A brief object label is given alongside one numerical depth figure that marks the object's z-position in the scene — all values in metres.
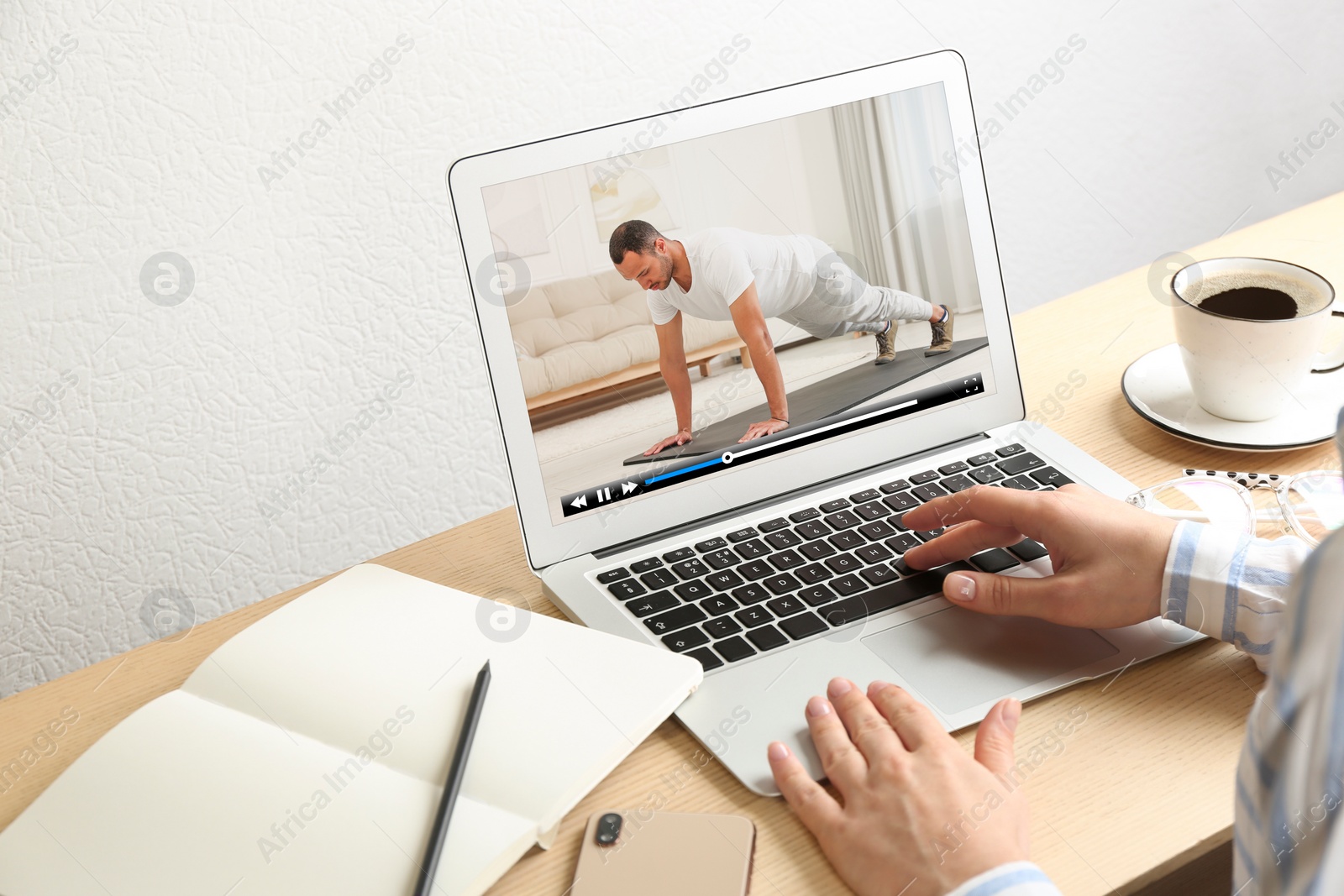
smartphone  0.50
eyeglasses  0.72
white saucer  0.80
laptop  0.66
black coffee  0.82
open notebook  0.51
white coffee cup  0.78
